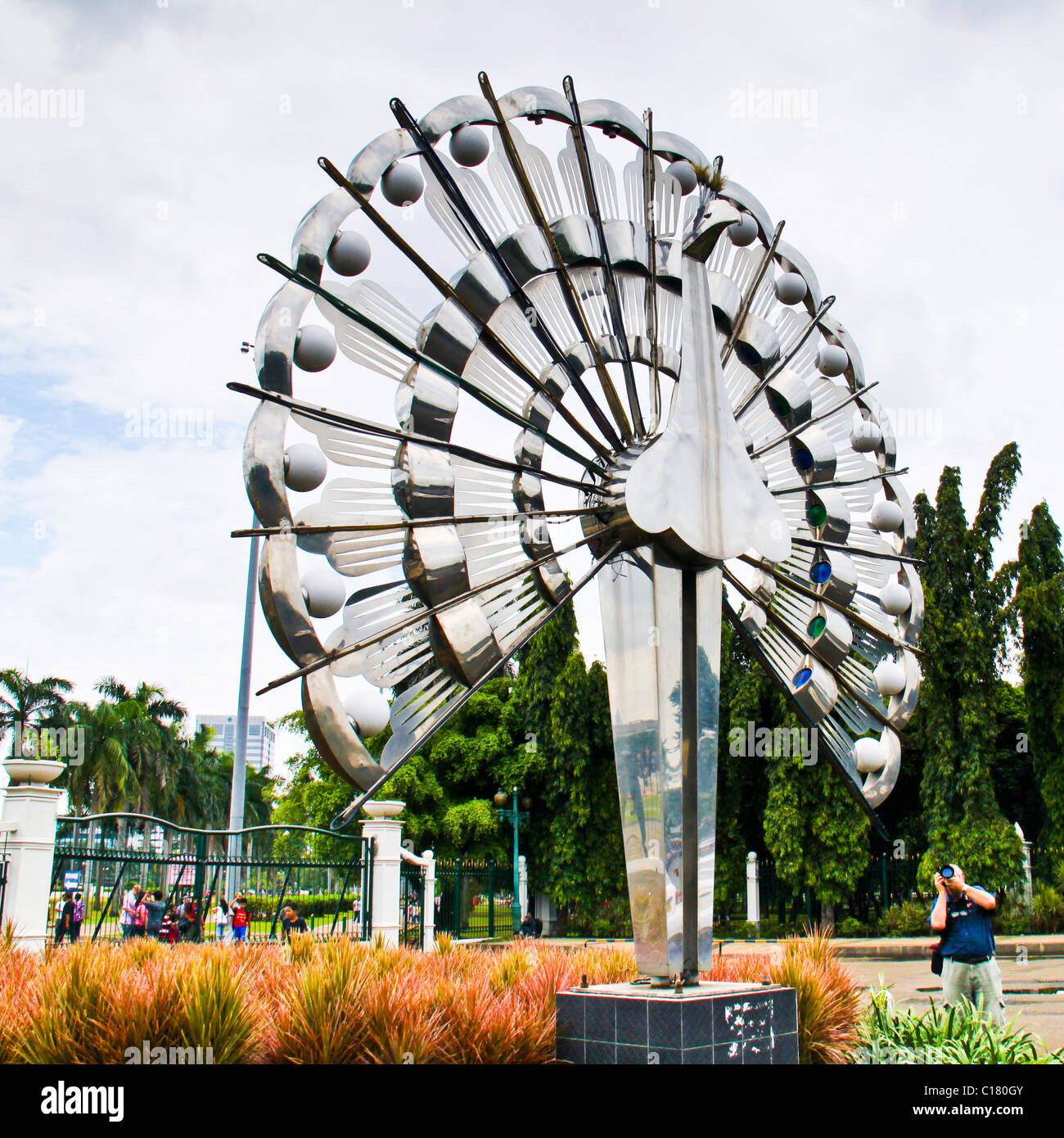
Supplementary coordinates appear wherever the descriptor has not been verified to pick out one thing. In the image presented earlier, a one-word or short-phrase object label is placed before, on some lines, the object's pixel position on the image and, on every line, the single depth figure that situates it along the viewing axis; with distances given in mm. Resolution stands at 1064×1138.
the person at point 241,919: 15391
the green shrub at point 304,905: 24275
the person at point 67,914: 10973
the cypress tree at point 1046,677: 27125
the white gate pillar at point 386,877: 13117
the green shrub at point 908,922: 25578
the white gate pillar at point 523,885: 30734
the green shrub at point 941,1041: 6875
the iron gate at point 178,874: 10484
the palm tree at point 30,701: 42219
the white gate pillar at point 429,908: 14891
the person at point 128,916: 13680
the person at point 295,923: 14061
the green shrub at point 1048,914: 24141
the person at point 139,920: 13203
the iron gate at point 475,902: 18281
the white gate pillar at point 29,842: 9328
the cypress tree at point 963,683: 26344
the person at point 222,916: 15466
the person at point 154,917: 13055
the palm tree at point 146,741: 46656
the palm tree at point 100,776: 42281
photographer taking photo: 7871
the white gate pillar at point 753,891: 27364
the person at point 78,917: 13086
